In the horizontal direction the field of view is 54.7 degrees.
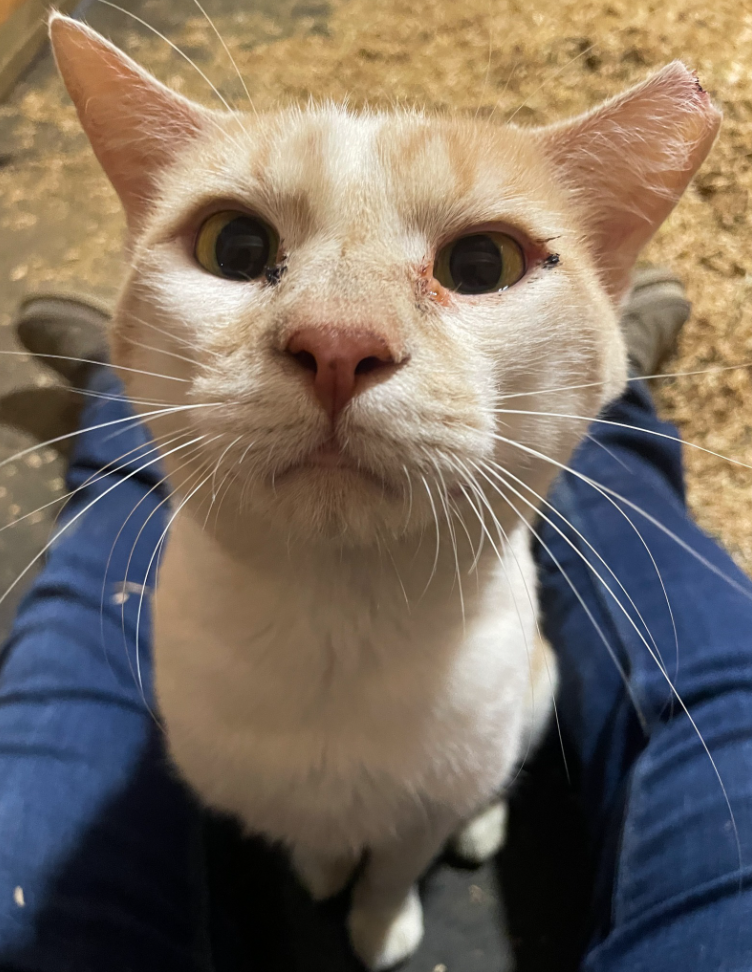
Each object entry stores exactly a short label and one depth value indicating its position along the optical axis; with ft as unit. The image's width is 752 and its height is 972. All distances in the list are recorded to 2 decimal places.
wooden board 2.18
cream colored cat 0.46
